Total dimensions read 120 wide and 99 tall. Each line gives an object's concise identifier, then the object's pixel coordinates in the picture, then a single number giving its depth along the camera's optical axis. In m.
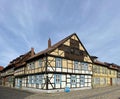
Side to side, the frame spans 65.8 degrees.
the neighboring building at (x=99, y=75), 21.66
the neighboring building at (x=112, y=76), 27.13
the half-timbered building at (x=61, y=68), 14.30
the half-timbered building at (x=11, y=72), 24.56
